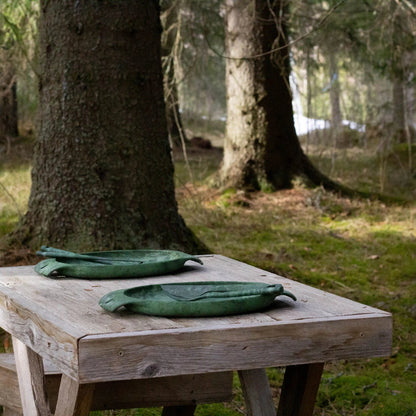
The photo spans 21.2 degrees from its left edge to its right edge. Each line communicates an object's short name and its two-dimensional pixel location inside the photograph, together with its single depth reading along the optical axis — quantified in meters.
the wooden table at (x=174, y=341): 3.03
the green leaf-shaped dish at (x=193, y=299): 3.38
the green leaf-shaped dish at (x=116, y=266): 4.40
